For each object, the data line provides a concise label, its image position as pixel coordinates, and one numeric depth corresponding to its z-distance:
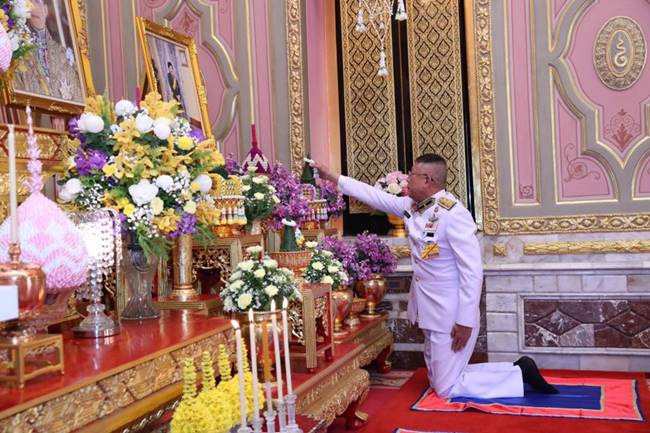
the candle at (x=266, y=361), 1.68
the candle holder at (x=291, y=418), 1.62
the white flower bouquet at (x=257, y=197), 3.79
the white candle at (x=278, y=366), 1.53
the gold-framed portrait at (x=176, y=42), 4.19
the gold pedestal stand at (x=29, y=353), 1.78
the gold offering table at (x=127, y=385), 1.70
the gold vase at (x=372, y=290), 5.00
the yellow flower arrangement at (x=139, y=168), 2.64
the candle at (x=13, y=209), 1.66
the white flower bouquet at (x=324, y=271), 3.71
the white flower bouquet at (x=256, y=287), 3.04
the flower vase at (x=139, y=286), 2.87
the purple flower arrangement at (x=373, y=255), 4.99
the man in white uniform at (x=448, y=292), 4.19
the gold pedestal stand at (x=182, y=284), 3.22
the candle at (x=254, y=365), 1.45
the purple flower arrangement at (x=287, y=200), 4.04
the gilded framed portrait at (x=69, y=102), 3.06
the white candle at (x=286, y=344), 1.58
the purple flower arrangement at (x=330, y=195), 4.97
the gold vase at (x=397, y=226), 5.56
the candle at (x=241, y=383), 1.44
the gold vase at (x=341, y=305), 4.30
